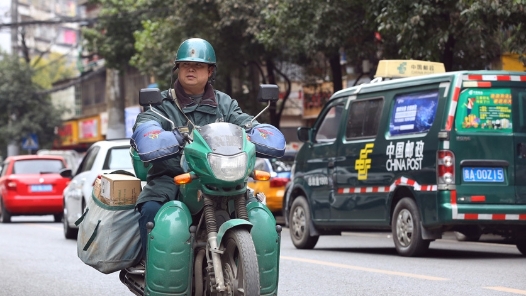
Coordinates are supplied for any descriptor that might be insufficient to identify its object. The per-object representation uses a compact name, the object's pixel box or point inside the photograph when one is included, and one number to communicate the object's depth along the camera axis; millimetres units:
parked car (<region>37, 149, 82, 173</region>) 41081
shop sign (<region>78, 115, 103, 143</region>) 62062
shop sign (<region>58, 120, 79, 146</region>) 66750
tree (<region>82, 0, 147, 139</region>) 42281
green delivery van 13148
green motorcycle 6379
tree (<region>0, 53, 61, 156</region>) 57312
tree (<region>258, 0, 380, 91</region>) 23969
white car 17391
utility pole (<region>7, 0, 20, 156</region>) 47438
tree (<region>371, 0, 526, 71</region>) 17969
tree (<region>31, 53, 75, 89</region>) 83875
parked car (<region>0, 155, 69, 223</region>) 26125
